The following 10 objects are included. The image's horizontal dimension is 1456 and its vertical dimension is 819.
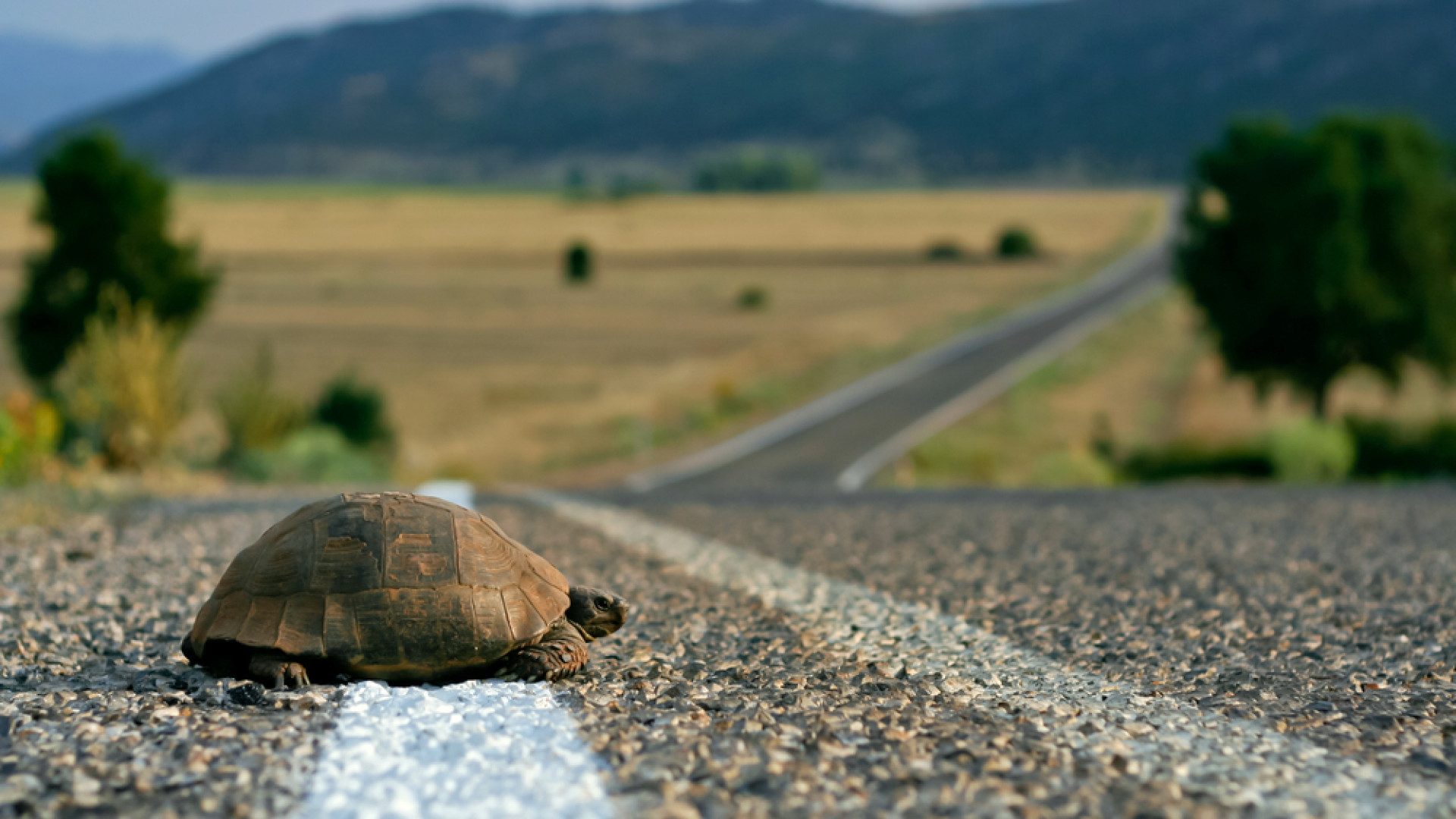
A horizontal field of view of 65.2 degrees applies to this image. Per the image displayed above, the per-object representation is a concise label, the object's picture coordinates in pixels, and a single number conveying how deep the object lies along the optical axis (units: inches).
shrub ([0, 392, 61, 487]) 459.4
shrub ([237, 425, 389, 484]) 754.2
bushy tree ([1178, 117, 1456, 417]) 1270.9
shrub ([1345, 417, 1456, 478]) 981.2
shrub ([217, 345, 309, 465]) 801.6
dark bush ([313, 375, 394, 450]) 1101.7
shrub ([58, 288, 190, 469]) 674.8
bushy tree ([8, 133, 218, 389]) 995.3
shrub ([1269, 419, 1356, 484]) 944.3
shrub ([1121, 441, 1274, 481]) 1029.8
